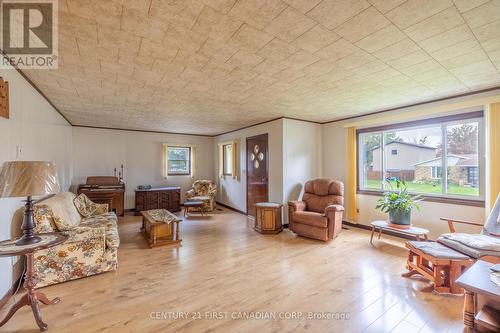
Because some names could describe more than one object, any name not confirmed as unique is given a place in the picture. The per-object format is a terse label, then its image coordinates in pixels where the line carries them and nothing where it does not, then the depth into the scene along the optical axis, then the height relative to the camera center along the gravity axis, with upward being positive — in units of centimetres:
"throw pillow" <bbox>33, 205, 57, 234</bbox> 244 -58
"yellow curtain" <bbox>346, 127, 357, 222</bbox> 483 -17
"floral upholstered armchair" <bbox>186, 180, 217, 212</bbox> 640 -73
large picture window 343 +17
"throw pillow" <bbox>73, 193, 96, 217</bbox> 368 -66
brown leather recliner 388 -84
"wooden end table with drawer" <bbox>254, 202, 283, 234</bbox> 441 -103
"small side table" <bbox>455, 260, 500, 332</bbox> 155 -107
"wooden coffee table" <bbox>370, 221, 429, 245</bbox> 334 -99
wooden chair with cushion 225 -84
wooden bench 228 -105
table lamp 175 -12
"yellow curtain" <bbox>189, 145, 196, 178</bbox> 734 +23
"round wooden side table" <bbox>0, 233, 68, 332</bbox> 172 -86
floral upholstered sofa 248 -95
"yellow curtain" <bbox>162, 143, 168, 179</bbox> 686 +23
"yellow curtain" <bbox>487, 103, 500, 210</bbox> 302 +21
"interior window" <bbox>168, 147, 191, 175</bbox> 715 +23
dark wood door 538 -10
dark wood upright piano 538 -56
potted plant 355 -67
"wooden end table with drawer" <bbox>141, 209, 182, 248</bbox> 366 -106
